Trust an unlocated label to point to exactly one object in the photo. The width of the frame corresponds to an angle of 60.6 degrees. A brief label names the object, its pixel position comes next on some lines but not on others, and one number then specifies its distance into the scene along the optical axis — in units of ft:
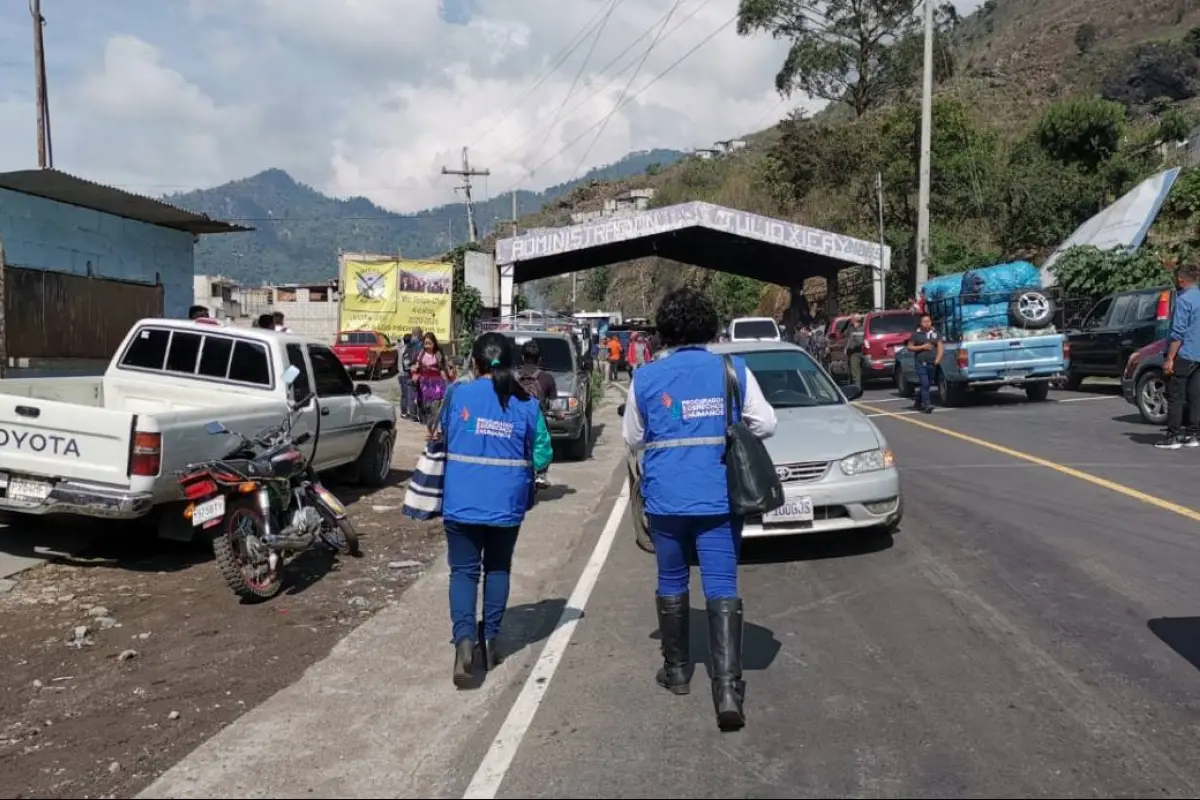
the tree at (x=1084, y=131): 127.24
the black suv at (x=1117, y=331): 57.36
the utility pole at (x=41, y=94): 81.30
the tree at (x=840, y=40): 179.93
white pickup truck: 24.48
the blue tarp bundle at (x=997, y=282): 65.62
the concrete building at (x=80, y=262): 48.14
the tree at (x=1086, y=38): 274.77
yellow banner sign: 109.70
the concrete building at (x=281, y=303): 182.29
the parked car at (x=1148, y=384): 45.85
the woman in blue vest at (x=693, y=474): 14.97
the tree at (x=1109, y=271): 77.66
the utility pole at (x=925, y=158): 98.68
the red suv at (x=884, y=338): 81.71
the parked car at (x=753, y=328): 98.81
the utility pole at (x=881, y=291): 107.56
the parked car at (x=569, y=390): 47.29
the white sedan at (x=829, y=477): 24.50
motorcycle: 22.67
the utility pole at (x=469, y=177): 174.29
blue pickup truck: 59.98
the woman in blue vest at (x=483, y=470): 17.22
